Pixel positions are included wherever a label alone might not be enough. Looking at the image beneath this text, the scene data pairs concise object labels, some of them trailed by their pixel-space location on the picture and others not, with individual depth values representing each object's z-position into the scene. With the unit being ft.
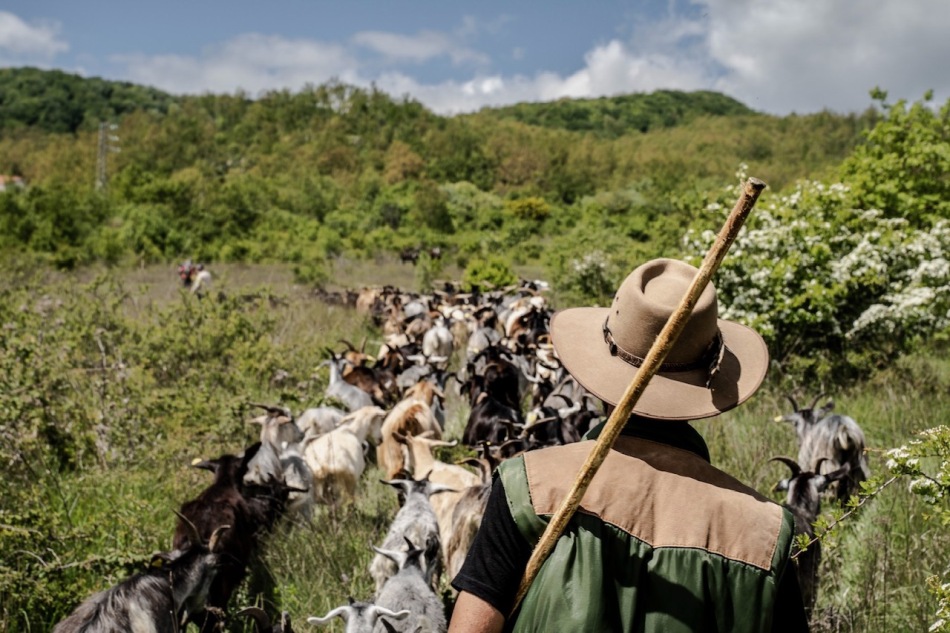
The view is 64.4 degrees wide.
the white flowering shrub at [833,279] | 28.42
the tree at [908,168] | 33.63
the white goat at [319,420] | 22.62
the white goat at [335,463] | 19.20
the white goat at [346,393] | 26.00
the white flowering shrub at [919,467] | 7.35
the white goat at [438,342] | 37.81
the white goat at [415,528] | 13.34
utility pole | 165.91
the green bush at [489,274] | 70.49
